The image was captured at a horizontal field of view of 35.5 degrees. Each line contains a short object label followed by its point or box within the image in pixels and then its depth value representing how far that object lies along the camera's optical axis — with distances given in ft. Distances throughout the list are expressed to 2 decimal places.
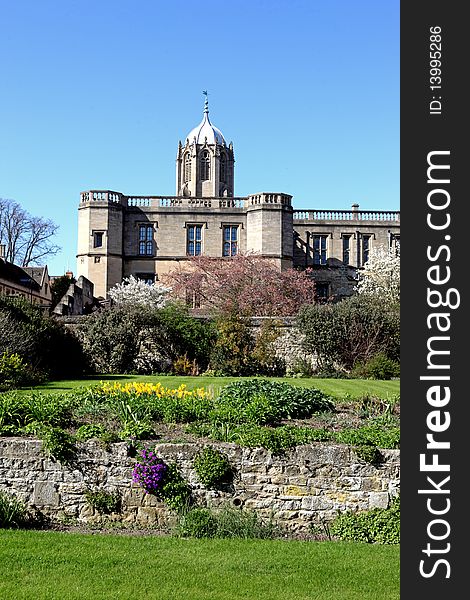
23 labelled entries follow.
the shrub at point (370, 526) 27.17
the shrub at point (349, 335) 84.48
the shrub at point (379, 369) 78.59
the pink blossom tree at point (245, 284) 110.52
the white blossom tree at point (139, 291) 121.60
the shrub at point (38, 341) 65.62
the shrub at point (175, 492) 28.68
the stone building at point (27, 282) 133.49
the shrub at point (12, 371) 58.49
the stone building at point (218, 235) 143.95
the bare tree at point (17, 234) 179.63
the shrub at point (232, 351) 81.71
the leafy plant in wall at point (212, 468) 28.84
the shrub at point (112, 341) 82.12
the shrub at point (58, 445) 29.55
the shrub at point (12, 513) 28.12
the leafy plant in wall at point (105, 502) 29.17
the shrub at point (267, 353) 83.10
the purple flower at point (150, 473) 28.81
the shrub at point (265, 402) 33.55
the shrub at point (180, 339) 83.82
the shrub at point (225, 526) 26.96
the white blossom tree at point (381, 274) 134.10
